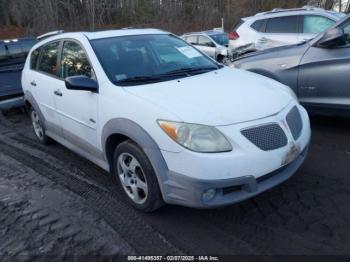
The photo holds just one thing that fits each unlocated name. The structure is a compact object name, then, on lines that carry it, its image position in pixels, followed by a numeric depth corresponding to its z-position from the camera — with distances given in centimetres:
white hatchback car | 268
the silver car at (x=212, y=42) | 1342
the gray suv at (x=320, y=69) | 444
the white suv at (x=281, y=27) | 785
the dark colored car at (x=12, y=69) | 724
